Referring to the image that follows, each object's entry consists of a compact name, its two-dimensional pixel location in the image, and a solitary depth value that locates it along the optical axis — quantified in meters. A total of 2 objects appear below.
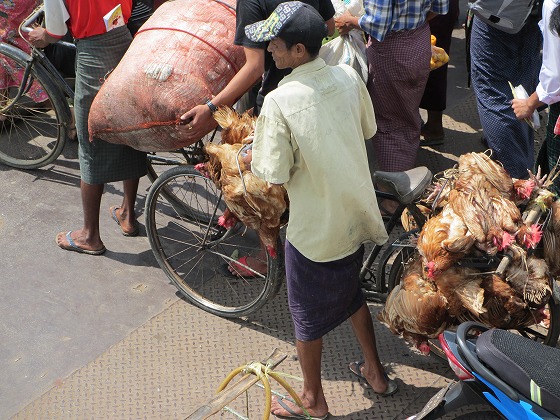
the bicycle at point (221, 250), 3.77
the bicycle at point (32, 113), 5.37
